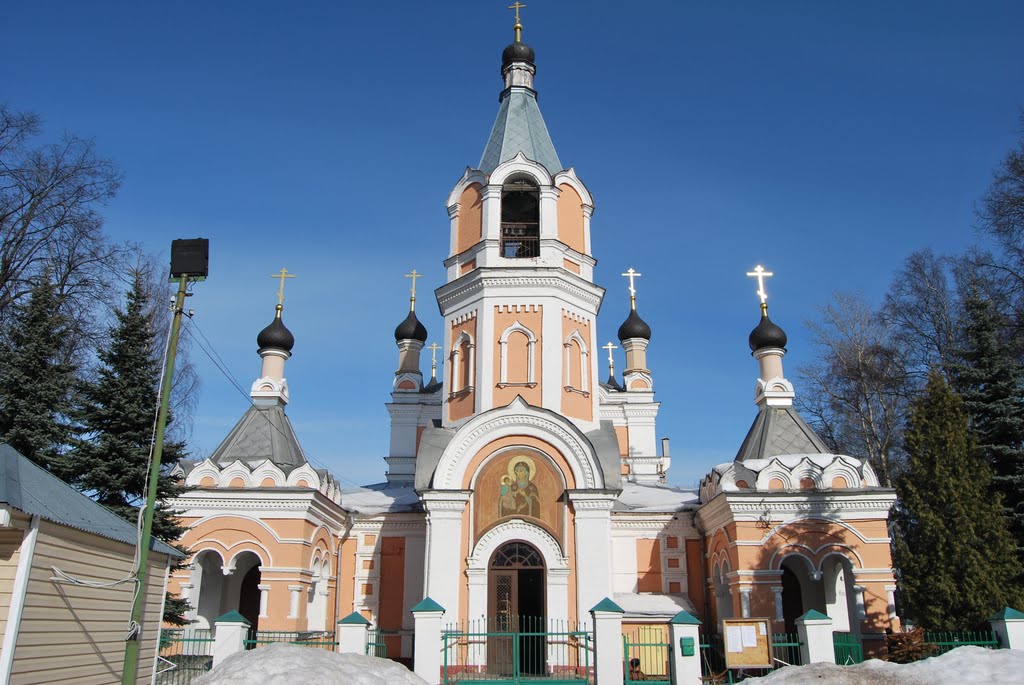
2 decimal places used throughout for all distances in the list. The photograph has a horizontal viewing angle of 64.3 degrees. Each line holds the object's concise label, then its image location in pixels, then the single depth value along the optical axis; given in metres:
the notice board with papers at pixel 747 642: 10.98
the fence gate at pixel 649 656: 13.29
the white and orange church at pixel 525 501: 14.66
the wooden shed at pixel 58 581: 7.24
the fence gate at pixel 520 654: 13.68
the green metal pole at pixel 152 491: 7.66
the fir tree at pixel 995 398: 14.87
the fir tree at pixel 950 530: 12.41
